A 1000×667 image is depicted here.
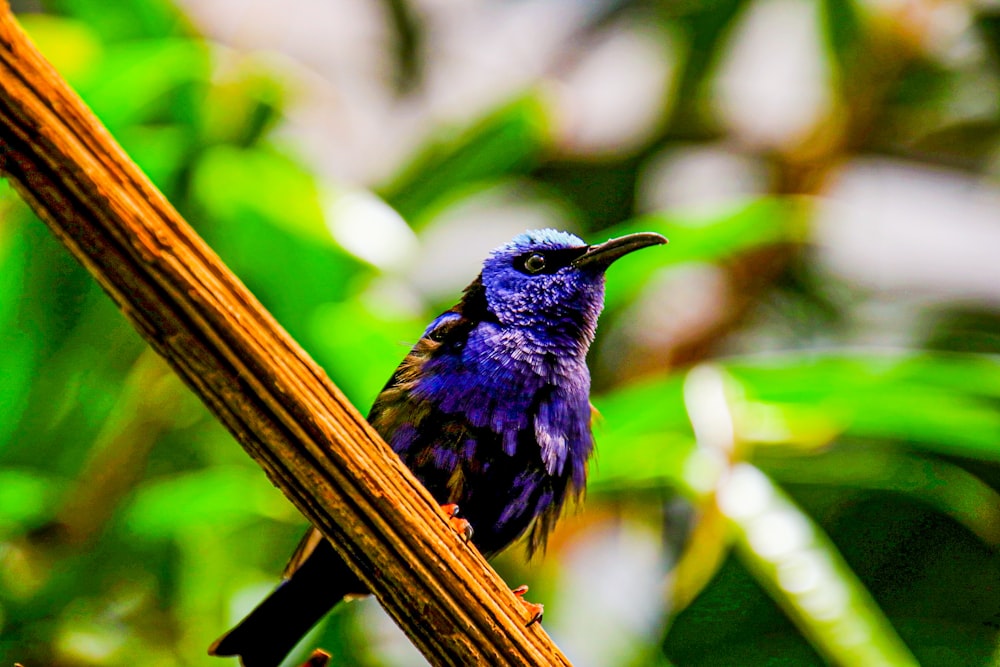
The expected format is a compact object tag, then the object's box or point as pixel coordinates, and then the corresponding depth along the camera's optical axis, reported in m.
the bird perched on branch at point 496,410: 2.83
